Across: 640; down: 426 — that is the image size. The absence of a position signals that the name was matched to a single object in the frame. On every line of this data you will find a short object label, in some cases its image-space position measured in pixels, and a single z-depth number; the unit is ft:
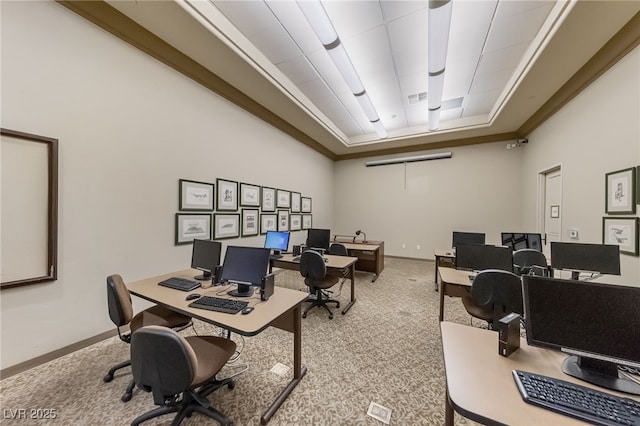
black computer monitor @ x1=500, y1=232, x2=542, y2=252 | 11.55
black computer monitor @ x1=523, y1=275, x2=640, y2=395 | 3.14
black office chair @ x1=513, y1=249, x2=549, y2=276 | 9.40
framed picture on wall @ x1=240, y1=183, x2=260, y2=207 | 13.58
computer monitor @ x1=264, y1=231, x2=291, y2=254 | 12.58
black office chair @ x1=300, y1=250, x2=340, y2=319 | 9.89
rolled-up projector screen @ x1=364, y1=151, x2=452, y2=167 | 20.59
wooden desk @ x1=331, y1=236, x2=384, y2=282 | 15.69
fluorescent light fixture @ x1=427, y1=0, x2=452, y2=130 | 7.43
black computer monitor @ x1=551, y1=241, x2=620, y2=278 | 7.54
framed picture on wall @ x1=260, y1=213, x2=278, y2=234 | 15.19
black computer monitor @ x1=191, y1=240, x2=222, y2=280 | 7.97
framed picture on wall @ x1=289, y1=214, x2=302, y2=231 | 18.31
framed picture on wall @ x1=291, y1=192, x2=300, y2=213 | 18.41
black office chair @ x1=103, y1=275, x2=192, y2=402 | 5.93
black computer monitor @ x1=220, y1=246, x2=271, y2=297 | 6.72
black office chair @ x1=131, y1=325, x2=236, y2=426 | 3.83
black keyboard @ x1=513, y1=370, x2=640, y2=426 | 2.62
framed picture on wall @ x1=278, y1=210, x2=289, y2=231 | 16.92
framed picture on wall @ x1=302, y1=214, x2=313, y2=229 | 20.04
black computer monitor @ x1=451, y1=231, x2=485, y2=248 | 13.28
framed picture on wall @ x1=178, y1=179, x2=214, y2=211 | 10.36
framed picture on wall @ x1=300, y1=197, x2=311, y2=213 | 19.80
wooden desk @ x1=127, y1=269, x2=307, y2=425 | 5.12
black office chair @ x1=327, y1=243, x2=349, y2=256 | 13.61
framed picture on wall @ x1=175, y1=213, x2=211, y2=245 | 10.21
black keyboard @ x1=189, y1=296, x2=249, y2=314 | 5.67
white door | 13.20
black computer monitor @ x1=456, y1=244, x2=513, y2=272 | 8.22
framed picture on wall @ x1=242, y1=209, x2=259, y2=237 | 13.73
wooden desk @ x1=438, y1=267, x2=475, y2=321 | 8.36
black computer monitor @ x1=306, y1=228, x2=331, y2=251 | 13.33
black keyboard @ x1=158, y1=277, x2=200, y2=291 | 7.21
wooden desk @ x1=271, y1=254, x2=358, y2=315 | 10.67
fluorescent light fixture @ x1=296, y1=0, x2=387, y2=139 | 8.07
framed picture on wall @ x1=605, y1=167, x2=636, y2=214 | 8.16
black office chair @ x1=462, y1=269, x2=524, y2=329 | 6.75
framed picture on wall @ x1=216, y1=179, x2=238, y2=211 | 12.14
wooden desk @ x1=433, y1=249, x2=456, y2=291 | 13.00
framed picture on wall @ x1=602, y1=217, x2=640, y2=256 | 8.05
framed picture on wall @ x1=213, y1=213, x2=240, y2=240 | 11.99
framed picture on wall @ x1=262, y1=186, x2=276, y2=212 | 15.35
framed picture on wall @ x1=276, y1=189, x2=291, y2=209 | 16.72
